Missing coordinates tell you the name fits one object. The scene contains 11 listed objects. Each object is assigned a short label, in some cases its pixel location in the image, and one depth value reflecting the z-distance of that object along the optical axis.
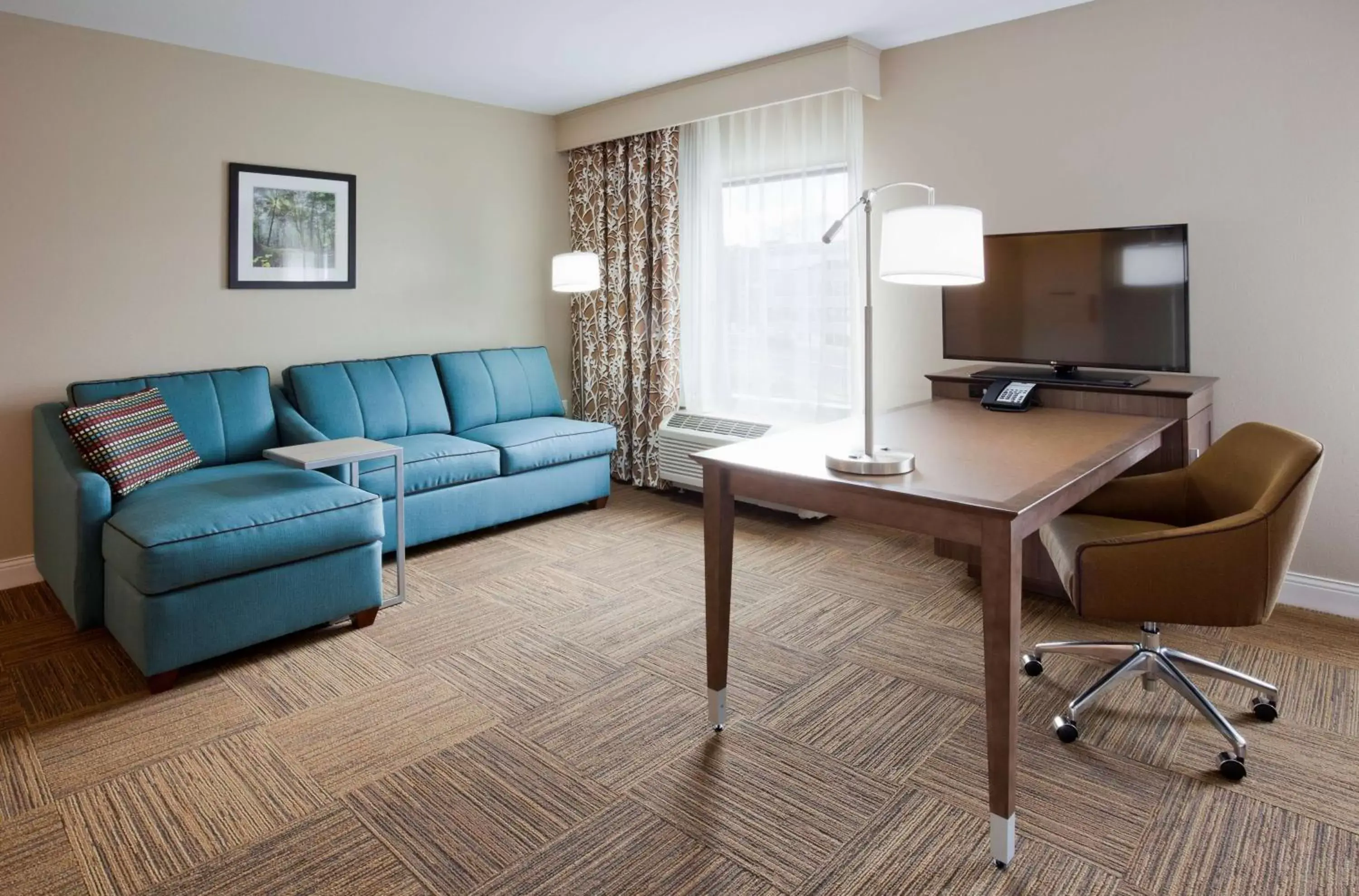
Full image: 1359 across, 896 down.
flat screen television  3.20
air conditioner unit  4.71
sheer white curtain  4.33
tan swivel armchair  2.11
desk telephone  3.19
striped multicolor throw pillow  3.13
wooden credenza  3.01
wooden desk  1.82
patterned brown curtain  5.06
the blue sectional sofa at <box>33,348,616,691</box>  2.75
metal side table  3.22
